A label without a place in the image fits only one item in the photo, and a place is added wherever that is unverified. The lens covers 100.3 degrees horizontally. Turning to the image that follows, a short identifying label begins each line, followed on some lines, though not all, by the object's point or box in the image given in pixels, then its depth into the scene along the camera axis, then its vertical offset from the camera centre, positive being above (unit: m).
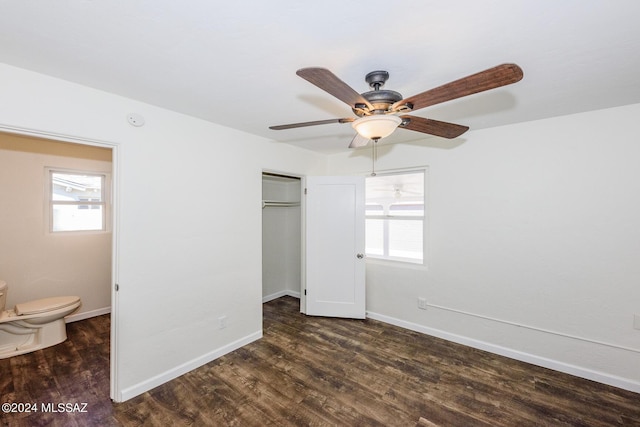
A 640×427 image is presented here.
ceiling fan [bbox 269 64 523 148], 1.14 +0.59
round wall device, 2.08 +0.74
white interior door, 3.61 -0.46
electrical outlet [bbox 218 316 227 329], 2.72 -1.12
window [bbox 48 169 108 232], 3.39 +0.15
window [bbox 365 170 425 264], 3.44 -0.03
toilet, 2.70 -1.17
